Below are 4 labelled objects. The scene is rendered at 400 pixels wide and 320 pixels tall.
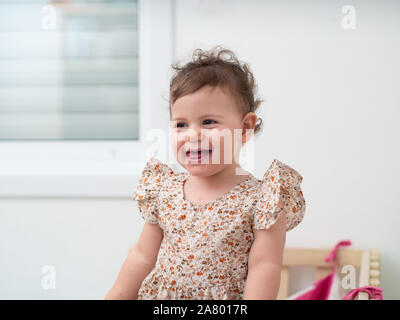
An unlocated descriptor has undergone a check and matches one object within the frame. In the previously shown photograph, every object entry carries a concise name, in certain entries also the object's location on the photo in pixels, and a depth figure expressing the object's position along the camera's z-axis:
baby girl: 0.85
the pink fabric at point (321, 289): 1.46
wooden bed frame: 1.55
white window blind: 1.78
